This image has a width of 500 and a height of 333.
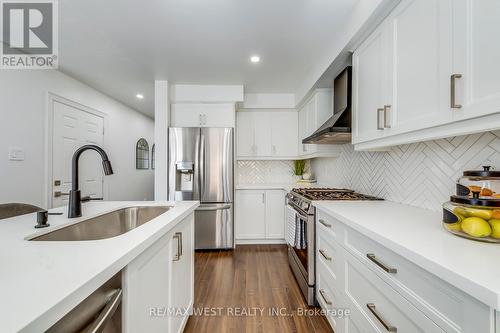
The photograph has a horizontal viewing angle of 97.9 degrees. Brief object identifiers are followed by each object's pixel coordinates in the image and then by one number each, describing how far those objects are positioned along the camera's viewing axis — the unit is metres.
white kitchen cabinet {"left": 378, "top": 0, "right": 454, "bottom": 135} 0.98
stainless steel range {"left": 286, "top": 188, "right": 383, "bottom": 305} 1.87
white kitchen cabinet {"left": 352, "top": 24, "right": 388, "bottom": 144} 1.45
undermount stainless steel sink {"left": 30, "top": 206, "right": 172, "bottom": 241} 1.04
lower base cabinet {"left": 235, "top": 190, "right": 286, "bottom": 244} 3.43
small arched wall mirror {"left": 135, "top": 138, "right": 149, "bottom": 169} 4.82
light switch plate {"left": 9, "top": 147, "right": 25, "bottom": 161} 2.30
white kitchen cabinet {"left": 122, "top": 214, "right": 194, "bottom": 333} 0.79
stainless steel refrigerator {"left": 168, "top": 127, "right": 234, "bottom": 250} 3.13
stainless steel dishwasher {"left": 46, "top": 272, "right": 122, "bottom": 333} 0.53
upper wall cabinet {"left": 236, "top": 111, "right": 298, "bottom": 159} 3.69
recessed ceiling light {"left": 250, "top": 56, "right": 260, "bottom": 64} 2.46
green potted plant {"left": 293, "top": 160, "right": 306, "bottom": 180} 3.86
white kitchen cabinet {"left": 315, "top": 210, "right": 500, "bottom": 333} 0.62
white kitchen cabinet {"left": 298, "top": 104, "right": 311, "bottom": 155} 3.24
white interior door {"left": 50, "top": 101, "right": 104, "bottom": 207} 2.84
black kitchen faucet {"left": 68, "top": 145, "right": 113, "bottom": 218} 1.17
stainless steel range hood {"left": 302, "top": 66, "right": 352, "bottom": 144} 1.93
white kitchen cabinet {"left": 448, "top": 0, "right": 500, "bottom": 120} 0.78
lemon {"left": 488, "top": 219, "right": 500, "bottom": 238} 0.78
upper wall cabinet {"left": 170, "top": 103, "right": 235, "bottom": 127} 3.25
